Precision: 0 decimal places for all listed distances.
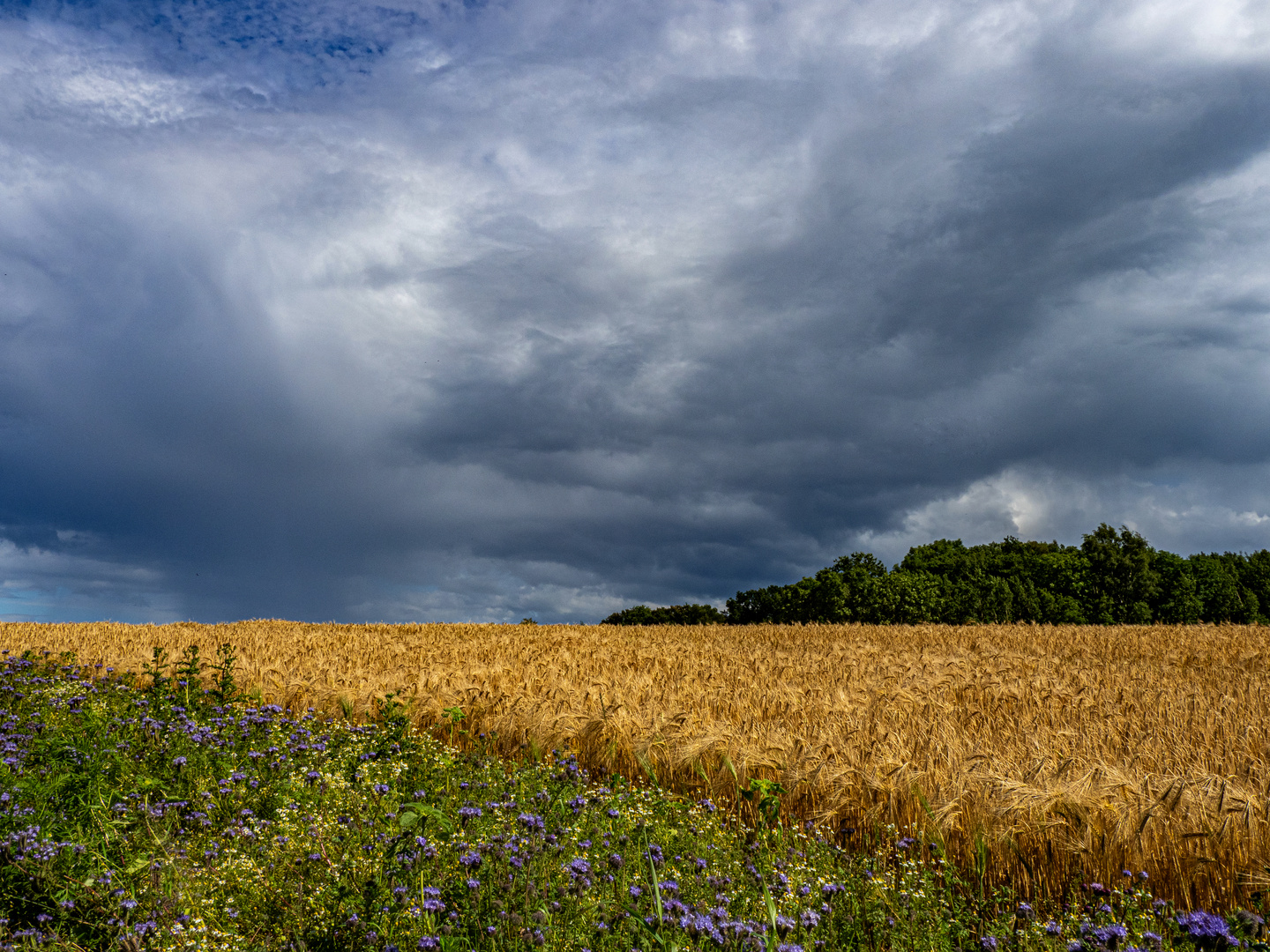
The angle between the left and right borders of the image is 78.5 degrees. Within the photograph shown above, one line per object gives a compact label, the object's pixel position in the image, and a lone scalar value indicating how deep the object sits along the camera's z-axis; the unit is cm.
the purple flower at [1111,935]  358
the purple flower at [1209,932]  351
